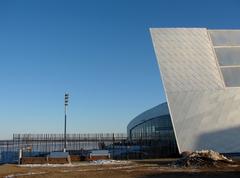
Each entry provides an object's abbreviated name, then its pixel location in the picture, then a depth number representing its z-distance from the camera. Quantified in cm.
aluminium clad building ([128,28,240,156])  3569
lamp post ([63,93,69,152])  4317
